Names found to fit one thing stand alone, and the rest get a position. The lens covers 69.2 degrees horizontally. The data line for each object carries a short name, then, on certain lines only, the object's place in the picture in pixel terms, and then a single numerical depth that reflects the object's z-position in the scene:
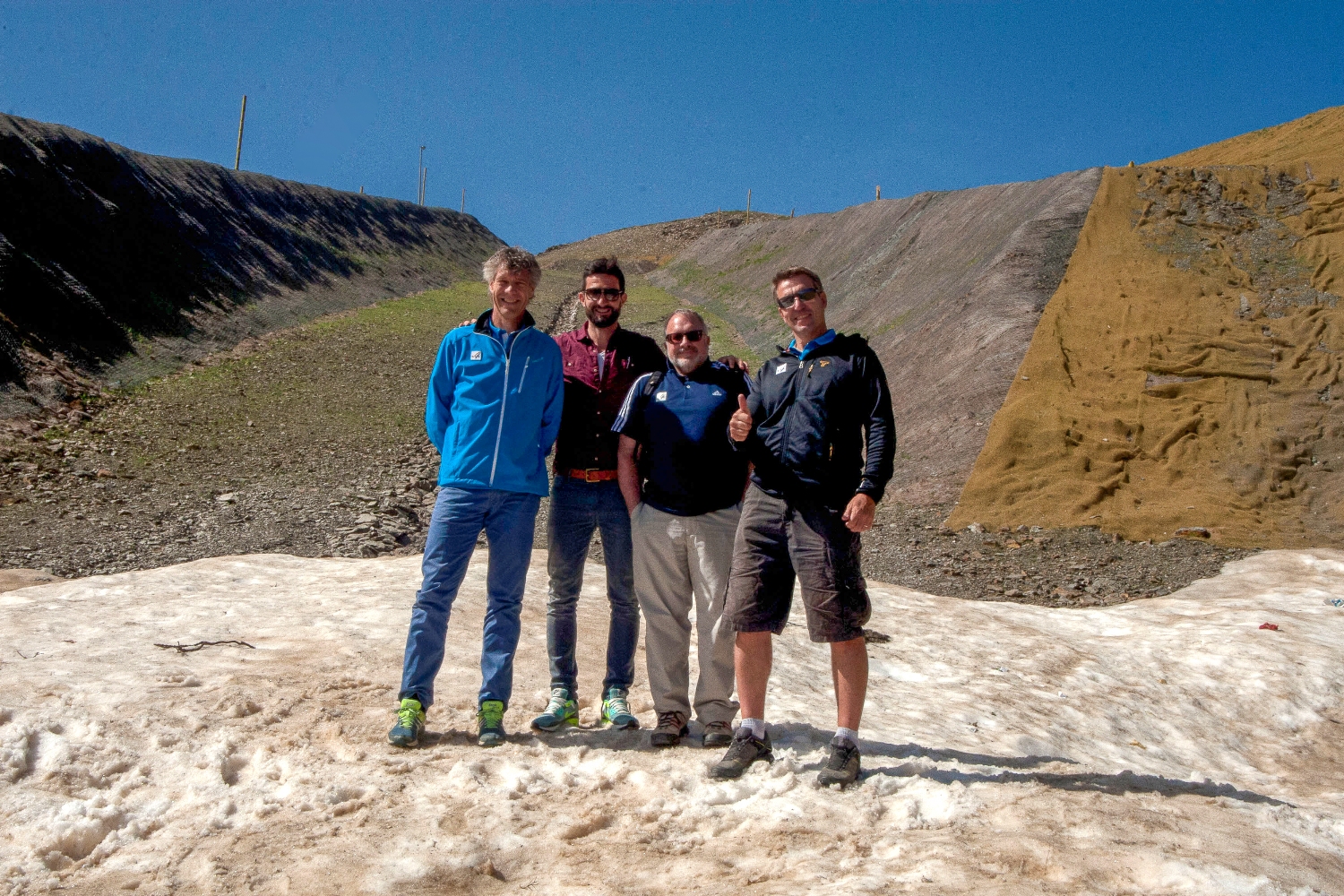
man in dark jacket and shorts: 3.96
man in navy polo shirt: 4.45
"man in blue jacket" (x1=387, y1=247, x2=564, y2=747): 4.37
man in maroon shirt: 4.64
